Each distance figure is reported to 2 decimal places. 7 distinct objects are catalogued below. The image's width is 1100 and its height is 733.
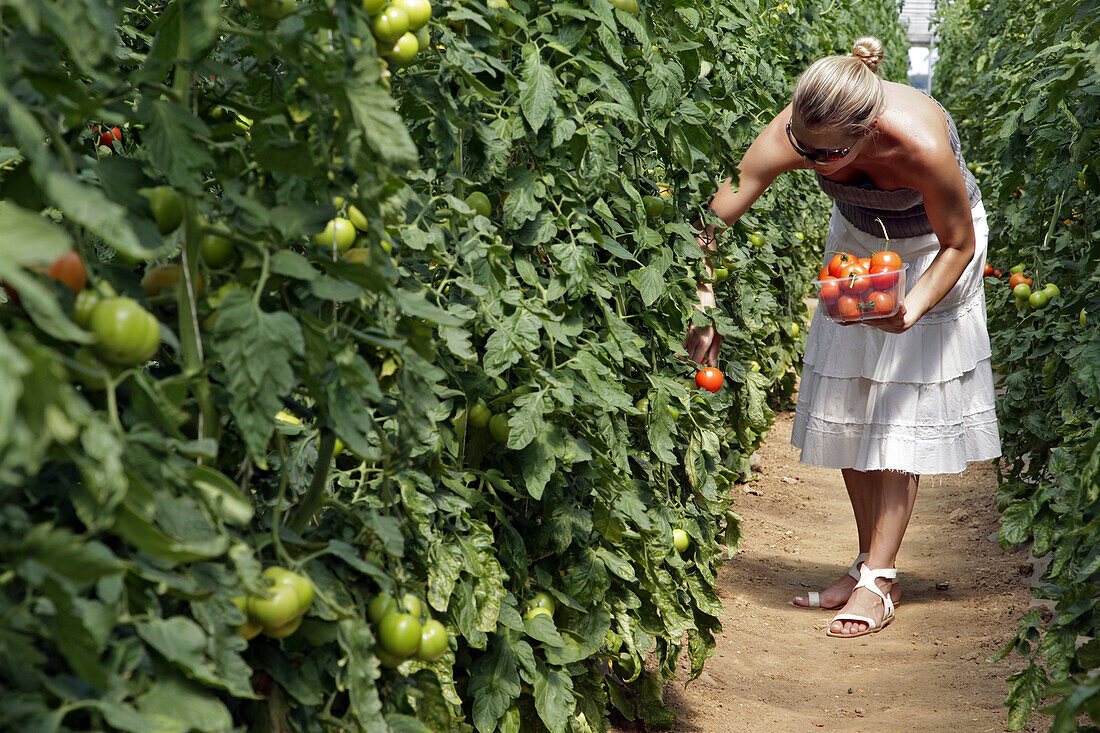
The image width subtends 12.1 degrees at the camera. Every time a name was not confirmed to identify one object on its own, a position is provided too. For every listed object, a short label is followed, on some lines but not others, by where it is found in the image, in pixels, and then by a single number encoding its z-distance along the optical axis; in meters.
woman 11.09
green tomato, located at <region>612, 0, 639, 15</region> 10.51
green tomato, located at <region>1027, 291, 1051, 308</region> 11.74
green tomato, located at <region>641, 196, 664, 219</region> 10.79
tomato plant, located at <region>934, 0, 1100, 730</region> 10.30
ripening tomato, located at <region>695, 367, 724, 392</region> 11.12
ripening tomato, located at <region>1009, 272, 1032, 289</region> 11.93
